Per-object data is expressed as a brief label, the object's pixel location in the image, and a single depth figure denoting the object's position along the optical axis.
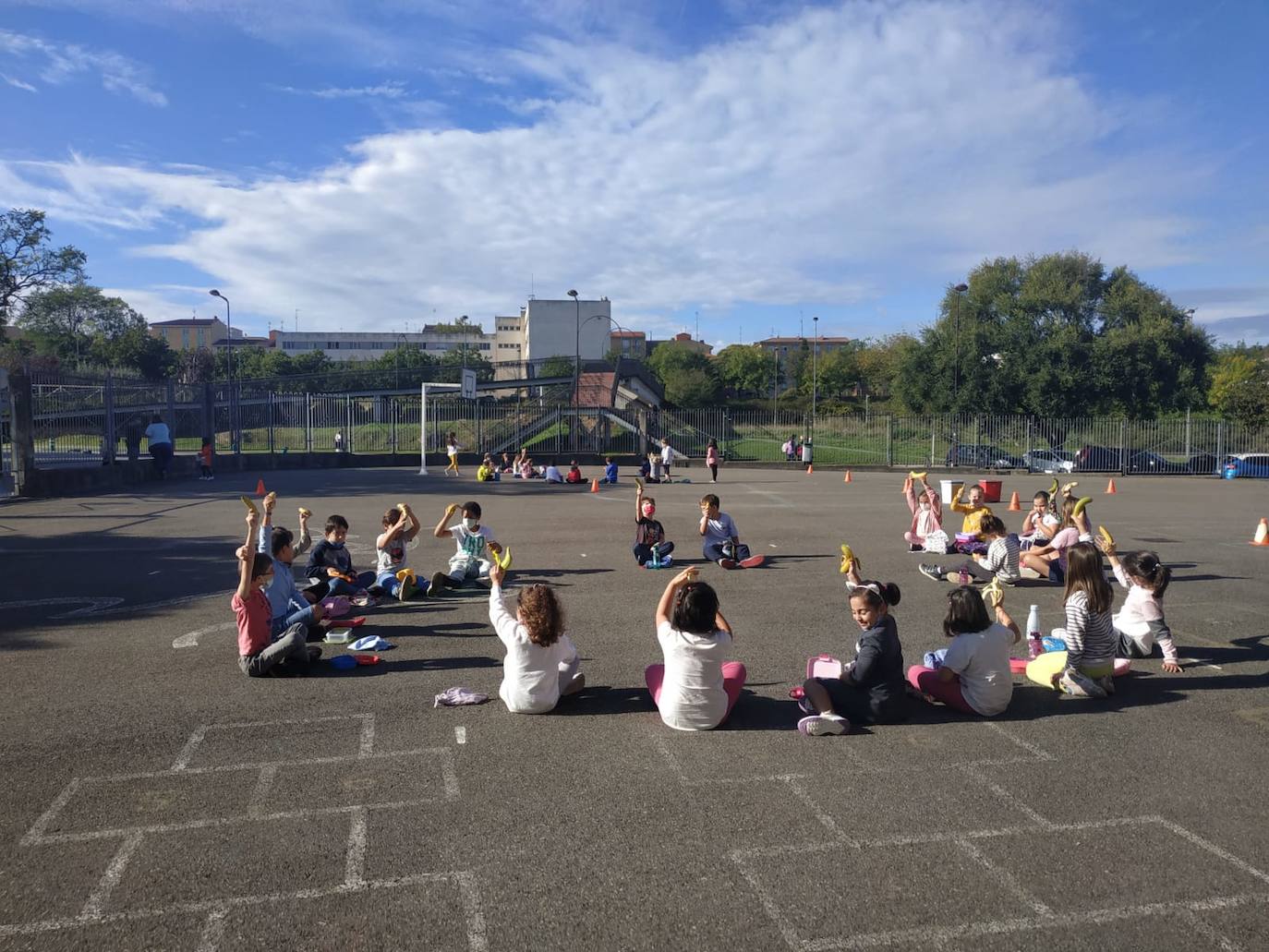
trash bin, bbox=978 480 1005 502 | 22.42
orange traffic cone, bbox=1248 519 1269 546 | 14.89
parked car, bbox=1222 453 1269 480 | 35.22
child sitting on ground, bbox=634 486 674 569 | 12.19
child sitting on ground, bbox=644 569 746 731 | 5.63
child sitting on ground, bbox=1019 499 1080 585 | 10.72
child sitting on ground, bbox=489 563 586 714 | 5.89
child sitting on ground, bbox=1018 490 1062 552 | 11.60
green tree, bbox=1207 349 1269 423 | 46.56
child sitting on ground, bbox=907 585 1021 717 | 5.93
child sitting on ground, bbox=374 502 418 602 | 9.87
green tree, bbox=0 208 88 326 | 50.41
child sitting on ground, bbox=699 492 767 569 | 12.31
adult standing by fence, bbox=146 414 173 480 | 25.38
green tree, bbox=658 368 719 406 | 80.50
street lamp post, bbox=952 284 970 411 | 47.22
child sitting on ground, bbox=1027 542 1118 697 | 6.59
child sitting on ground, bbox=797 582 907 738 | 5.84
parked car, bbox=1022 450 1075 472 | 37.75
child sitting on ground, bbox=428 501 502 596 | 10.23
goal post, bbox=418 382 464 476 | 32.06
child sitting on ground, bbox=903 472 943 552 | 13.55
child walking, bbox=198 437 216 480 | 27.86
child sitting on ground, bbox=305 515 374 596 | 9.55
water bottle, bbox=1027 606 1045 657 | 7.75
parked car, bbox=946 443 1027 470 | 38.12
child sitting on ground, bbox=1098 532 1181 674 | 7.41
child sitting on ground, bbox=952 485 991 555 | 13.03
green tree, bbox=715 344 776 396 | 100.12
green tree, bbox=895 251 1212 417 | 47.34
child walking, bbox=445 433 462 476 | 33.41
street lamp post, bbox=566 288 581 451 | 42.50
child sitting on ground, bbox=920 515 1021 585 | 11.04
